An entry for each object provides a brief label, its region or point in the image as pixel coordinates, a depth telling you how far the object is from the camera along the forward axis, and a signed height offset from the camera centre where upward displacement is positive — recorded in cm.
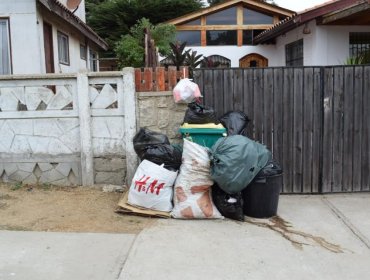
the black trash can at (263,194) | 541 -121
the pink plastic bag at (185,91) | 603 +4
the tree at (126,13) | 2641 +482
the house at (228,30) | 1817 +253
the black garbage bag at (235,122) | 604 -39
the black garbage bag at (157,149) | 552 -68
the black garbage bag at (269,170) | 540 -93
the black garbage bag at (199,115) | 585 -28
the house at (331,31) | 1068 +158
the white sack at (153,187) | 537 -110
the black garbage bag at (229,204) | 529 -129
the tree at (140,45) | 1562 +176
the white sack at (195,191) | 529 -113
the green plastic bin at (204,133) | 582 -51
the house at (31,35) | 871 +125
